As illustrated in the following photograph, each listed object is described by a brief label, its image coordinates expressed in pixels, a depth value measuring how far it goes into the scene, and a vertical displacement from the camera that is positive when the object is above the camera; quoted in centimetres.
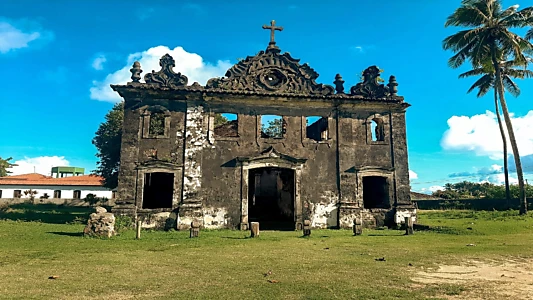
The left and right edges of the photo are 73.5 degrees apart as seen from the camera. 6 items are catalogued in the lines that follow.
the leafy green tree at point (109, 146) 2558 +384
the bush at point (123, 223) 1463 -99
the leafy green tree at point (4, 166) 5727 +516
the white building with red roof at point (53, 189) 4453 +119
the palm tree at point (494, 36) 1944 +915
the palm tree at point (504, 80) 2352 +837
